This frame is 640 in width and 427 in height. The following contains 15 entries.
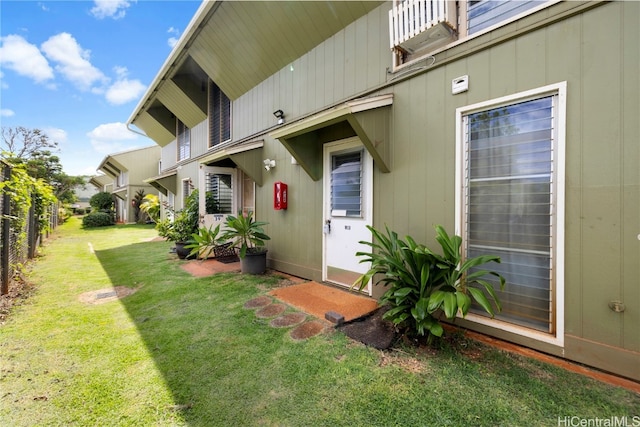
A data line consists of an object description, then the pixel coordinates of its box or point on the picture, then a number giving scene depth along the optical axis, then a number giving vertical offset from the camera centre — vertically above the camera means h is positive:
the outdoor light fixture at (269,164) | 5.89 +1.11
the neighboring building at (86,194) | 45.15 +3.39
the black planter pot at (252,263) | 5.52 -1.04
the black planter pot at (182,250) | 7.16 -1.03
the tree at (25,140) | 19.34 +5.37
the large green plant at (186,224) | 7.38 -0.31
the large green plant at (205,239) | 5.82 -0.59
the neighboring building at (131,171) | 20.47 +3.38
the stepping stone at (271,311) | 3.50 -1.34
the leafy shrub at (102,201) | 20.92 +0.91
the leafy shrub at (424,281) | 2.45 -0.71
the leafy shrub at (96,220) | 17.27 -0.49
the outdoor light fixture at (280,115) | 5.72 +2.12
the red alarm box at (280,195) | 5.50 +0.38
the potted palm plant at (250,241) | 5.38 -0.59
